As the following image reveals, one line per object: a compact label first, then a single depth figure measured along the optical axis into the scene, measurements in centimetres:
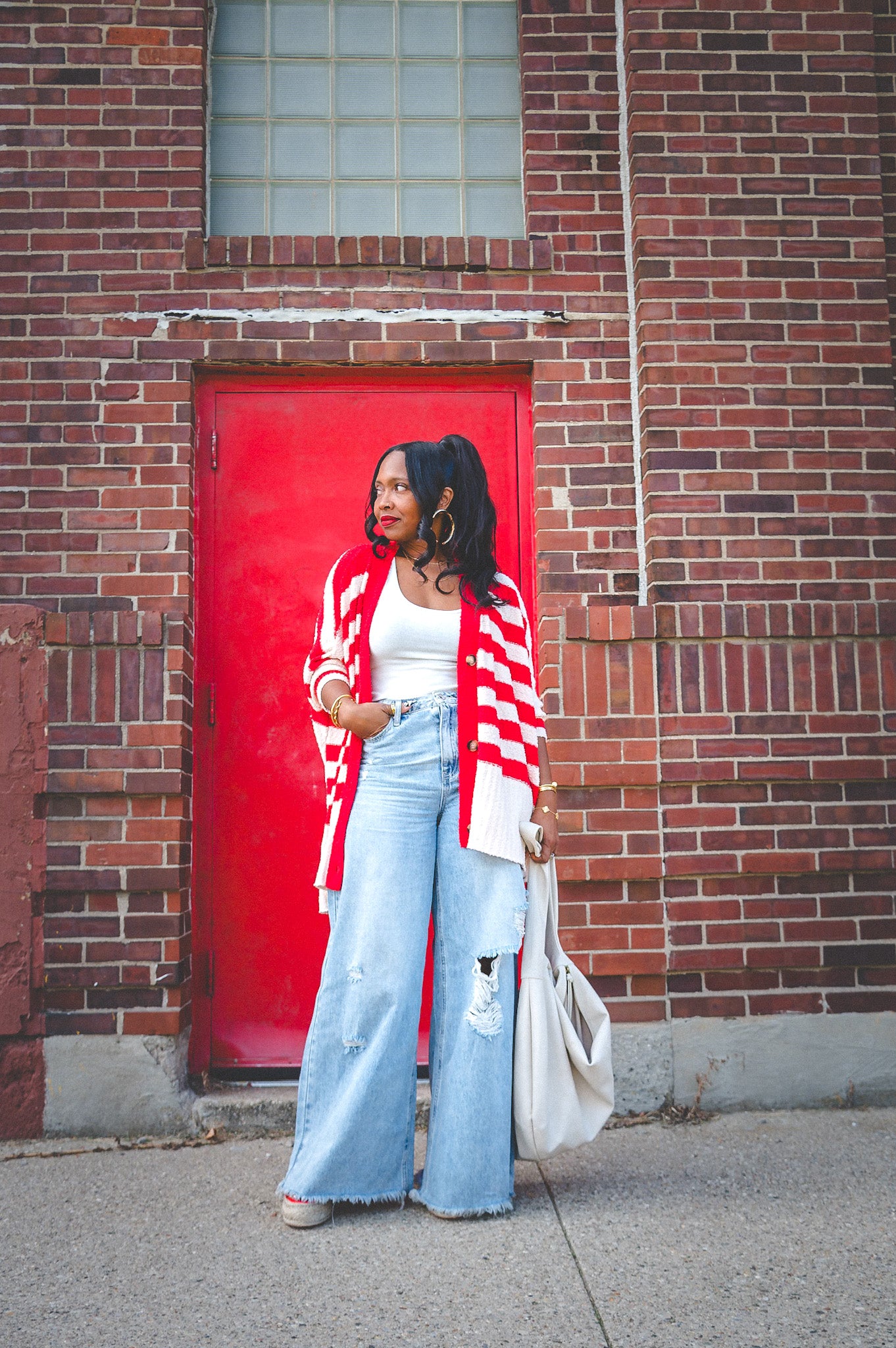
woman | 248
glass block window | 369
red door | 343
